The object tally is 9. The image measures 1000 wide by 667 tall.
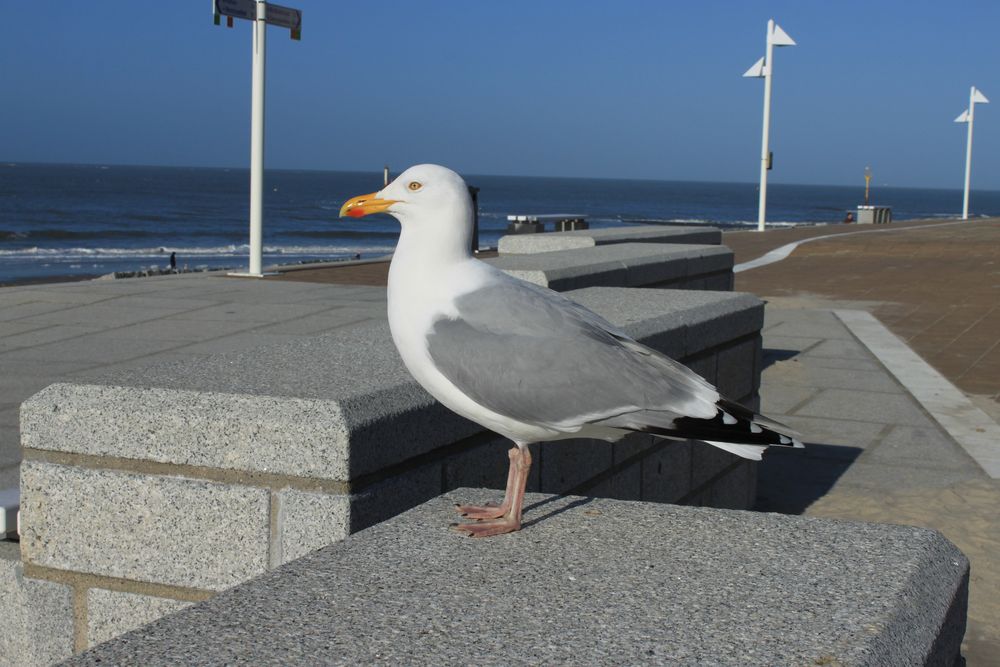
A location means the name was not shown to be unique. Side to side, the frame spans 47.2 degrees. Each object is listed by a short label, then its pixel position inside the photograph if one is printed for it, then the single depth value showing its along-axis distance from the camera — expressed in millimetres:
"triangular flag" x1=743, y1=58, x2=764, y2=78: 31516
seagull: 2588
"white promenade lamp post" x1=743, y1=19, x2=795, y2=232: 30938
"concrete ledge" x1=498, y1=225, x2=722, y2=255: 9336
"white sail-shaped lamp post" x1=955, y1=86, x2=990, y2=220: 46938
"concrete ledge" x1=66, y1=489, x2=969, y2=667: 1983
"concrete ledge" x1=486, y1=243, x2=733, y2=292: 6323
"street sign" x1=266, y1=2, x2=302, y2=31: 15141
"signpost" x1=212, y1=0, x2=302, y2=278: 14617
